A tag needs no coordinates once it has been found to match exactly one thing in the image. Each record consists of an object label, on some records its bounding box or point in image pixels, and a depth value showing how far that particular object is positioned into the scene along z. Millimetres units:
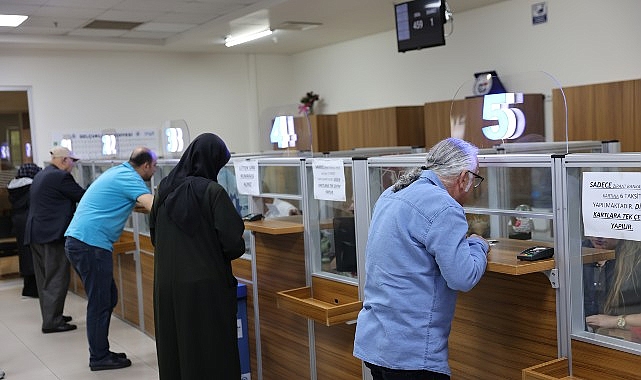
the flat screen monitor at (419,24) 5344
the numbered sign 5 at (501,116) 2801
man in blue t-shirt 4242
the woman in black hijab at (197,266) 3051
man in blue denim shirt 2004
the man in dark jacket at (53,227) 5375
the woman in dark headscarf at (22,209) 6648
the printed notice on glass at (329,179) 3125
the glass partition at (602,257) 2012
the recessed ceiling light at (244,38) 7957
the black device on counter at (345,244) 3223
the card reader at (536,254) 2152
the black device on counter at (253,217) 3736
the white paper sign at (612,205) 1945
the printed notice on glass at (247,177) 3783
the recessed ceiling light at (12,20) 6594
